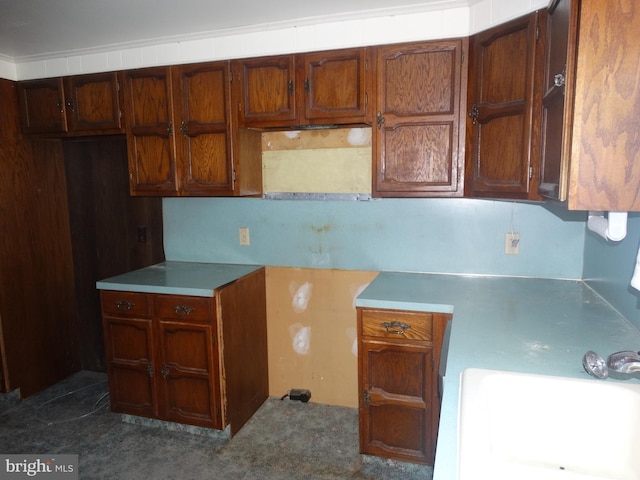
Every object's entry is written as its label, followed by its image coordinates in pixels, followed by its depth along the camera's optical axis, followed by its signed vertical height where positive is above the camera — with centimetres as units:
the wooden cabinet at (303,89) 210 +52
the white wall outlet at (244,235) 271 -28
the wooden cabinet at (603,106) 95 +18
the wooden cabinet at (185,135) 231 +32
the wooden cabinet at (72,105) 248 +53
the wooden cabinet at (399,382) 191 -90
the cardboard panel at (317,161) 244 +17
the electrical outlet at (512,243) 225 -30
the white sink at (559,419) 101 -58
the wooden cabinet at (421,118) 199 +34
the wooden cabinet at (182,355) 224 -90
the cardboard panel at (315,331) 259 -89
